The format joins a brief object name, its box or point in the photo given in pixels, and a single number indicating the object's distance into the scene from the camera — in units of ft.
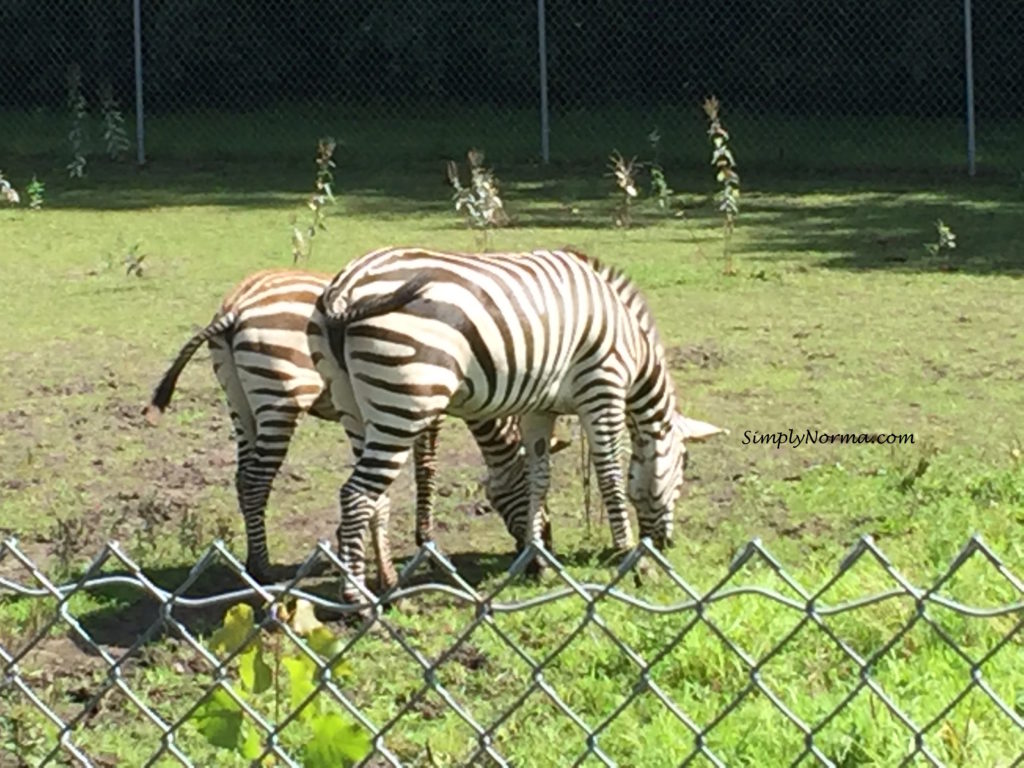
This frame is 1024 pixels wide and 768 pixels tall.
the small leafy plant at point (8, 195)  50.54
